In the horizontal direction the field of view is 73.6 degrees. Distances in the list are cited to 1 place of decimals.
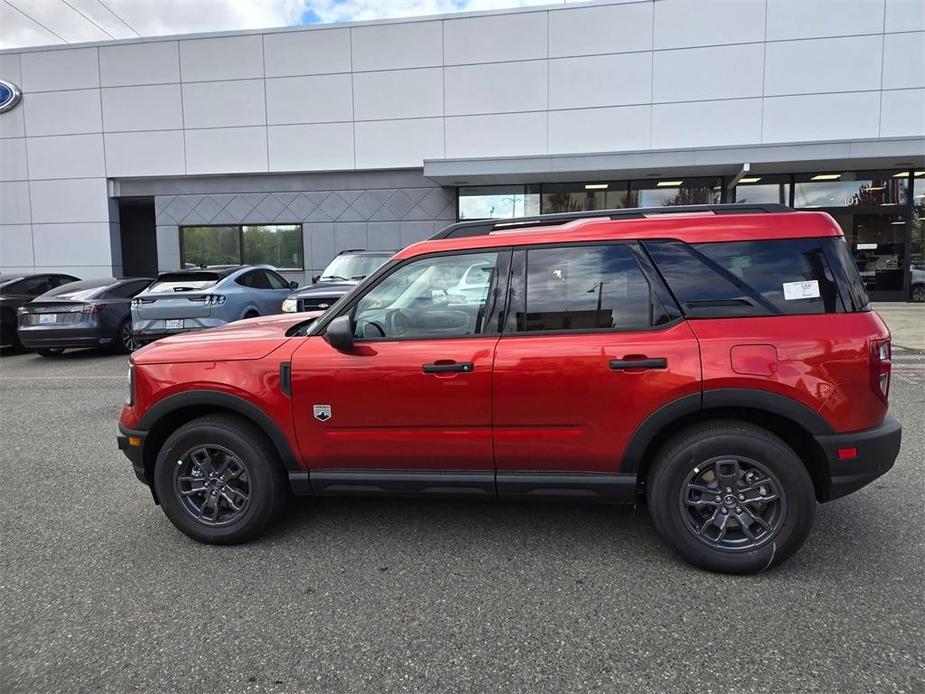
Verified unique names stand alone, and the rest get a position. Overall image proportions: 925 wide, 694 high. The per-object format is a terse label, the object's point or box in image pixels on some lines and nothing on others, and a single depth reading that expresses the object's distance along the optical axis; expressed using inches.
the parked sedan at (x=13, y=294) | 450.9
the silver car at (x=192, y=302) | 384.8
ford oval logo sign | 733.3
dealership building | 602.2
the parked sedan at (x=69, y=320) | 413.1
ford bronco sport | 119.3
